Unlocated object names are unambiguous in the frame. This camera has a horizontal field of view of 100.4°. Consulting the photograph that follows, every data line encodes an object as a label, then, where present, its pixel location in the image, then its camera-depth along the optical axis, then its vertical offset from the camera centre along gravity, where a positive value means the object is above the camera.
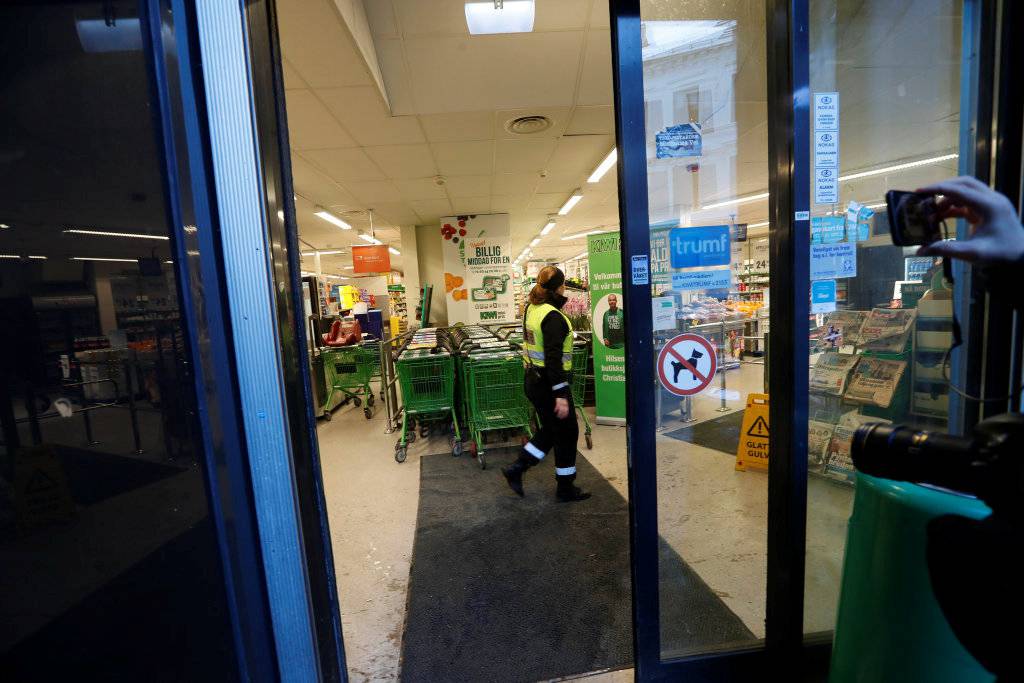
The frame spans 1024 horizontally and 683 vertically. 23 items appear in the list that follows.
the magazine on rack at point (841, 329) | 1.67 -0.18
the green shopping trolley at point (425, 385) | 4.54 -0.83
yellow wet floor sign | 2.34 -0.96
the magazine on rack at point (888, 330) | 1.68 -0.19
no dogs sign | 1.68 -0.28
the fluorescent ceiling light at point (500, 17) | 3.09 +2.13
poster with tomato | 10.05 +1.04
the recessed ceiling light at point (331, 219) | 8.75 +2.11
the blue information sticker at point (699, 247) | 1.64 +0.18
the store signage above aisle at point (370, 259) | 10.41 +1.30
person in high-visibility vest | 3.27 -0.63
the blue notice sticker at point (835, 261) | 1.60 +0.09
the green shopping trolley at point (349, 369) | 6.35 -0.85
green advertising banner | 4.88 -0.33
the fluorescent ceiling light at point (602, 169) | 6.15 +2.00
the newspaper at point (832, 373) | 1.74 -0.37
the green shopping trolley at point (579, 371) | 5.09 -0.87
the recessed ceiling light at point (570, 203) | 8.42 +2.06
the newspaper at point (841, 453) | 1.81 -0.71
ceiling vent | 4.61 +1.97
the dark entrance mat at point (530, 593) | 1.88 -1.61
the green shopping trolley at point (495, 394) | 4.42 -0.94
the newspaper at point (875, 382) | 1.76 -0.42
